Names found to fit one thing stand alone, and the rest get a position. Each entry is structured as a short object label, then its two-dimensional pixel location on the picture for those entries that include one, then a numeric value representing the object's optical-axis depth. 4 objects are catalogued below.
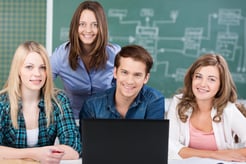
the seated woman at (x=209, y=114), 2.61
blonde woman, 2.49
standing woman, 2.96
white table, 2.28
